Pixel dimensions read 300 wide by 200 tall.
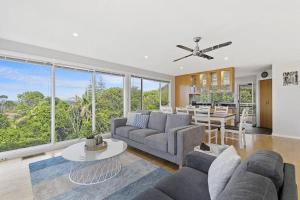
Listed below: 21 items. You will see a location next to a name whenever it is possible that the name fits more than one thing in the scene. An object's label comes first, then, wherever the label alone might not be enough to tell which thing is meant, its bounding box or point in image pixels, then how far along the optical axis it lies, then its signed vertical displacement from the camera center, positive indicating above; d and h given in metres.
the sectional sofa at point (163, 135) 2.53 -0.68
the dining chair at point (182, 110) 4.20 -0.26
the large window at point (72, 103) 3.91 -0.04
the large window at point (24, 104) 3.21 -0.05
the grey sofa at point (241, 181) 0.74 -0.50
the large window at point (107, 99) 4.68 +0.08
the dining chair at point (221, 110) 4.44 -0.29
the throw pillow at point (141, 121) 3.78 -0.50
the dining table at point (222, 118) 3.63 -0.42
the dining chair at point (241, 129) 3.64 -0.72
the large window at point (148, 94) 5.71 +0.32
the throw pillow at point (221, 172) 1.10 -0.56
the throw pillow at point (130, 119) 4.01 -0.47
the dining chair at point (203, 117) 3.82 -0.43
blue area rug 1.91 -1.17
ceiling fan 2.97 +1.00
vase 2.39 -0.66
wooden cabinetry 5.71 +0.79
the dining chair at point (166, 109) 4.85 -0.26
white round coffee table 2.13 -1.14
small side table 2.40 -0.82
